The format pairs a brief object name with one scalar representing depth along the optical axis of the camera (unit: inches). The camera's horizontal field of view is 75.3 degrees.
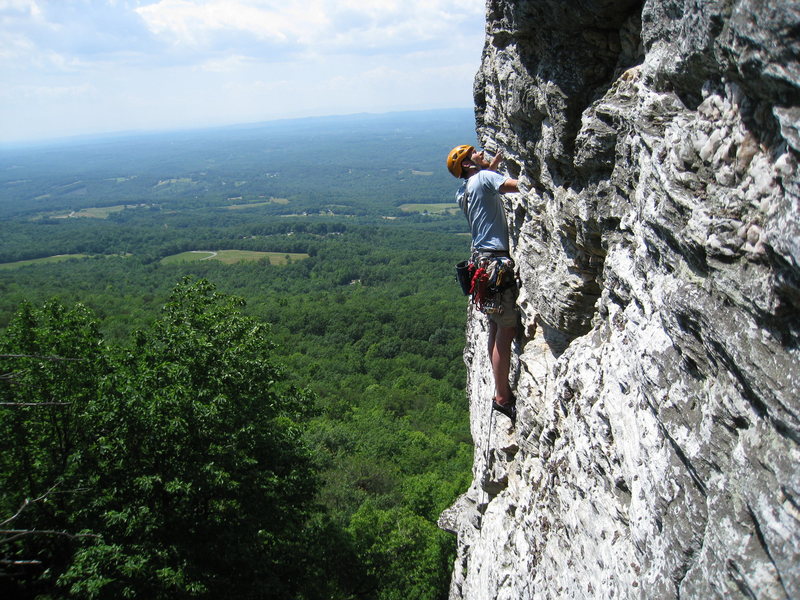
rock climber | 205.6
